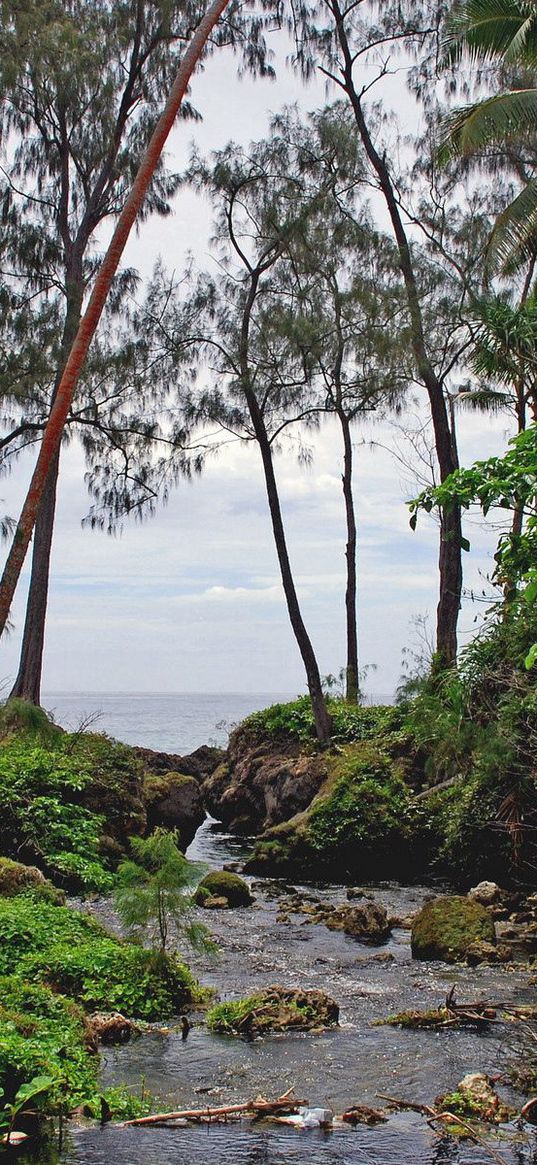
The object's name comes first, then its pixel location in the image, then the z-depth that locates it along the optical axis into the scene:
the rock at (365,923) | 10.82
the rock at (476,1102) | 5.74
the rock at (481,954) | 9.52
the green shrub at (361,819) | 15.51
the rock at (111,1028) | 6.89
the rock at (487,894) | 12.25
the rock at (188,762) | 22.59
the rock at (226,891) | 12.47
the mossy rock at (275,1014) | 7.38
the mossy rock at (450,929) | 9.82
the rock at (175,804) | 17.58
